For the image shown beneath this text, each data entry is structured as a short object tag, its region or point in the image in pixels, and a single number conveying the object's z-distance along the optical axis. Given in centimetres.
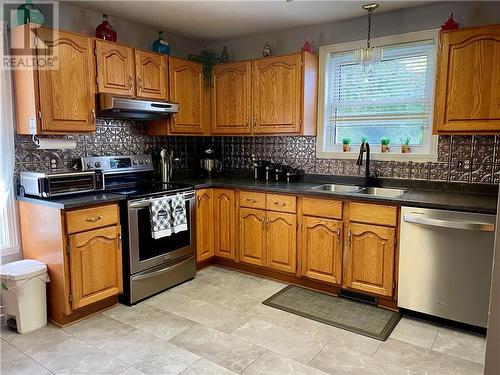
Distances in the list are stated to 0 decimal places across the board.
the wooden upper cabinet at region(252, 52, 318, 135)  357
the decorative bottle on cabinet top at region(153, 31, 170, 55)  371
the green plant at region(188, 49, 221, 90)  407
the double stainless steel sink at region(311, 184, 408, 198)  334
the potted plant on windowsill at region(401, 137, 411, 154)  333
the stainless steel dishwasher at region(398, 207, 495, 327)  247
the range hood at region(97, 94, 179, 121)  309
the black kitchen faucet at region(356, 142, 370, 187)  334
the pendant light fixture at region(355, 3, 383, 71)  298
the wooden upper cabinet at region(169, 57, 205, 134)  375
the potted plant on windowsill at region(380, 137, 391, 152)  342
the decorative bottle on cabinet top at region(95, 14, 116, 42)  324
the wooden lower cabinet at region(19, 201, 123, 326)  262
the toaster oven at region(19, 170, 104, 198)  267
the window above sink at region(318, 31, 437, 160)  325
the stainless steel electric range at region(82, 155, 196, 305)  297
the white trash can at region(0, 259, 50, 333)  257
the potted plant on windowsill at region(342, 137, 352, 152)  364
